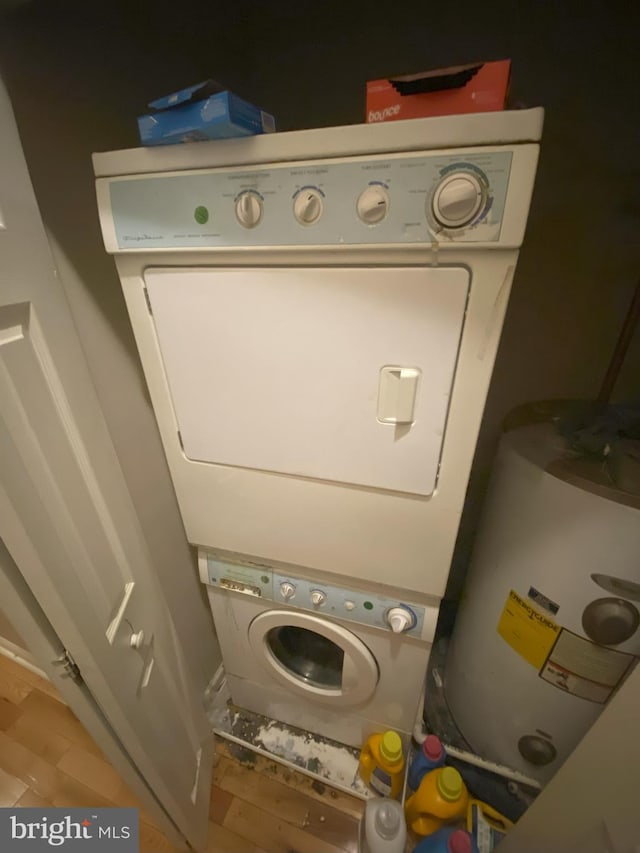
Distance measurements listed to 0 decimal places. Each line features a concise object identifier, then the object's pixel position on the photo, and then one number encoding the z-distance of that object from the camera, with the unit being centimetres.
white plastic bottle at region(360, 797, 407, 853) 98
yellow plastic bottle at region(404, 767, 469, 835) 103
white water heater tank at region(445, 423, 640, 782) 79
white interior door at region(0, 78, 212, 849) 49
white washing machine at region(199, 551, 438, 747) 95
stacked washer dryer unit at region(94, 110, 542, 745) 50
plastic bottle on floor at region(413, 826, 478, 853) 92
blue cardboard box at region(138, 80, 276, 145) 51
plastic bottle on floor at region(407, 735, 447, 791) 113
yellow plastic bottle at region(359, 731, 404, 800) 110
